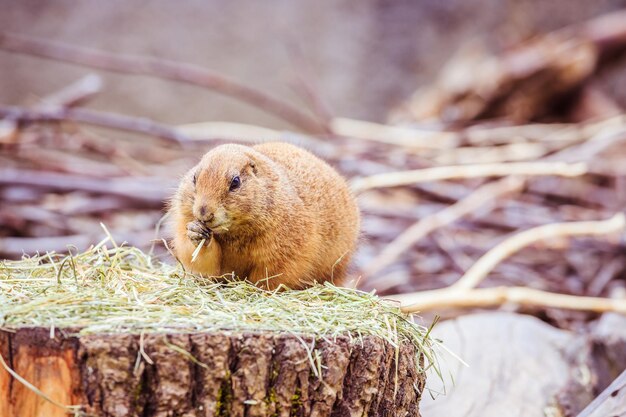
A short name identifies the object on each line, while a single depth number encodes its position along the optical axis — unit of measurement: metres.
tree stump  5.31
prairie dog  7.37
